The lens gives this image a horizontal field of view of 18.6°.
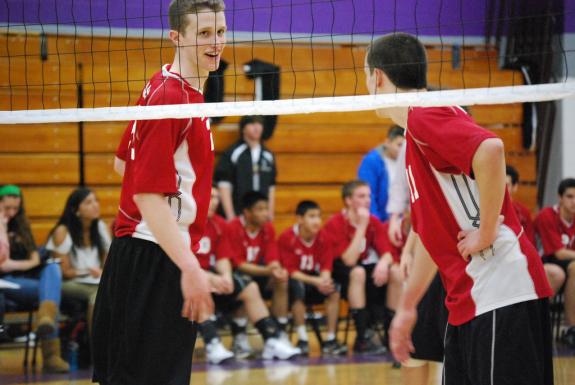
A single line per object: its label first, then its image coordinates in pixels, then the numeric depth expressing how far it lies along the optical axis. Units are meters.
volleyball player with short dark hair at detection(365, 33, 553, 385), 5.66
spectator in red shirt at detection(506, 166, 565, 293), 15.39
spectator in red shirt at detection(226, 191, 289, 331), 15.86
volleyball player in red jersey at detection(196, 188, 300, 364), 14.76
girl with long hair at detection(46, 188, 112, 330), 14.84
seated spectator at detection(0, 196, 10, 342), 13.53
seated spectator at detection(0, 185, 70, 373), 14.09
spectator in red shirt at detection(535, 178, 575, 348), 16.25
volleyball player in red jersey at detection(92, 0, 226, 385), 5.71
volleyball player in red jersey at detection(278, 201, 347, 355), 16.10
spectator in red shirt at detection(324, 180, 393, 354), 16.04
